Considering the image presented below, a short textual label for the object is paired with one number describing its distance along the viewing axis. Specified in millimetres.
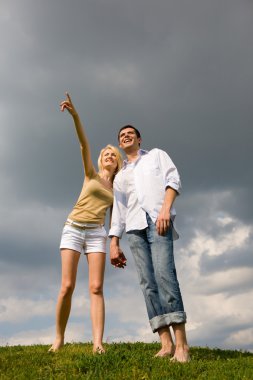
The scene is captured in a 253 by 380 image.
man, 7254
